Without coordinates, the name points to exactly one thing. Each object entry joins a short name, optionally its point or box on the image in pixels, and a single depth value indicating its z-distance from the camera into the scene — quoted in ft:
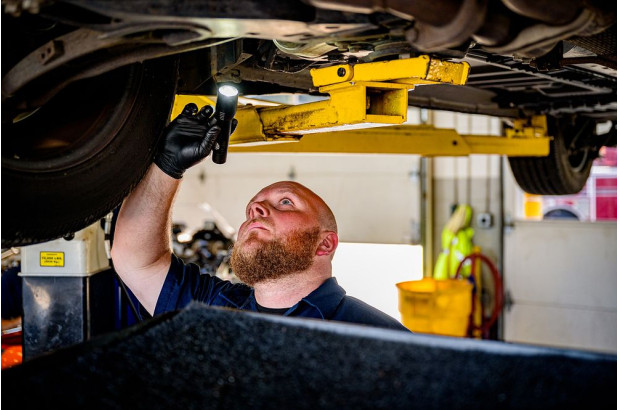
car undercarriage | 3.50
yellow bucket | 18.08
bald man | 6.58
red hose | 20.08
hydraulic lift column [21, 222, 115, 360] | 8.39
